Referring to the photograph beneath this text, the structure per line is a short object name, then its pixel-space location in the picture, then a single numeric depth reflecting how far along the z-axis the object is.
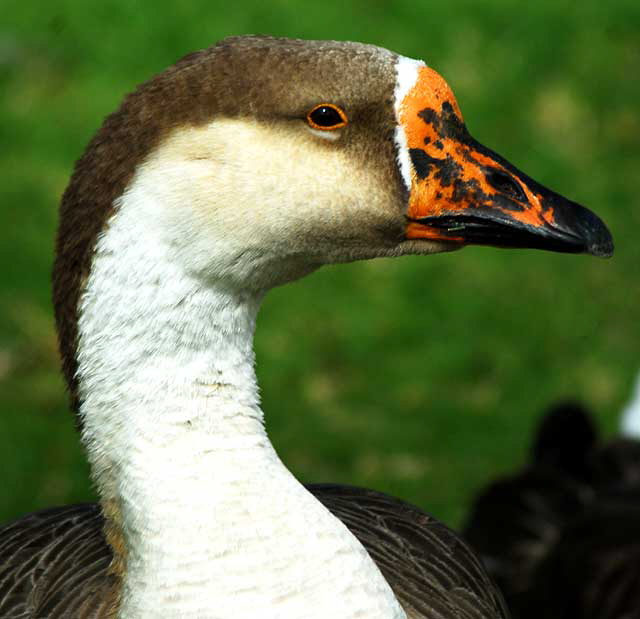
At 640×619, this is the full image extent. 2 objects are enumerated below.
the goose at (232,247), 4.28
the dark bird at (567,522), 7.35
